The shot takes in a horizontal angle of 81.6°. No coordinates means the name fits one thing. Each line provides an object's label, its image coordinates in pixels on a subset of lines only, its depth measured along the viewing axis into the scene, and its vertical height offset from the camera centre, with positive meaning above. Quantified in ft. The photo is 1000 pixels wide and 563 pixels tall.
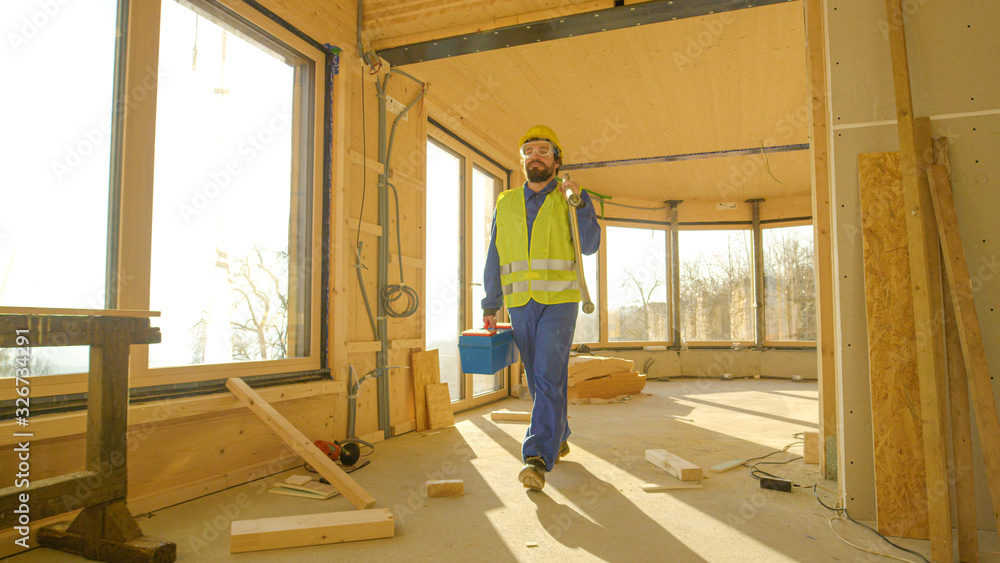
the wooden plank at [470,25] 12.88 +6.76
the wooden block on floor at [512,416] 17.65 -3.21
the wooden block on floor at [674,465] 10.64 -2.99
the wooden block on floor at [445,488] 9.66 -2.95
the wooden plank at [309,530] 7.42 -2.87
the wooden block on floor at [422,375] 16.17 -1.84
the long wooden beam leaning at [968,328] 7.31 -0.26
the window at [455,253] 18.58 +2.05
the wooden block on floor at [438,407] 16.25 -2.71
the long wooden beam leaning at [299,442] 9.18 -2.20
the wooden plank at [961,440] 7.18 -1.73
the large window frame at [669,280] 33.09 +1.74
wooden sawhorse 6.59 -1.82
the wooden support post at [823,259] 10.85 +0.96
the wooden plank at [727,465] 11.52 -3.16
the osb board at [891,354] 7.82 -0.63
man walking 10.29 +0.60
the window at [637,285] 33.86 +1.51
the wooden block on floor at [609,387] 22.76 -3.09
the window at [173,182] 7.97 +2.18
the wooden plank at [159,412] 7.39 -1.51
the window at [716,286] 34.53 +1.44
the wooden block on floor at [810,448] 12.15 -2.93
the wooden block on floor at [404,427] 15.29 -3.12
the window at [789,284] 33.50 +1.47
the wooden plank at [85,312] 5.92 +0.02
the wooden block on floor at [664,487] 10.11 -3.10
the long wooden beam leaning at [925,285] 7.23 +0.32
